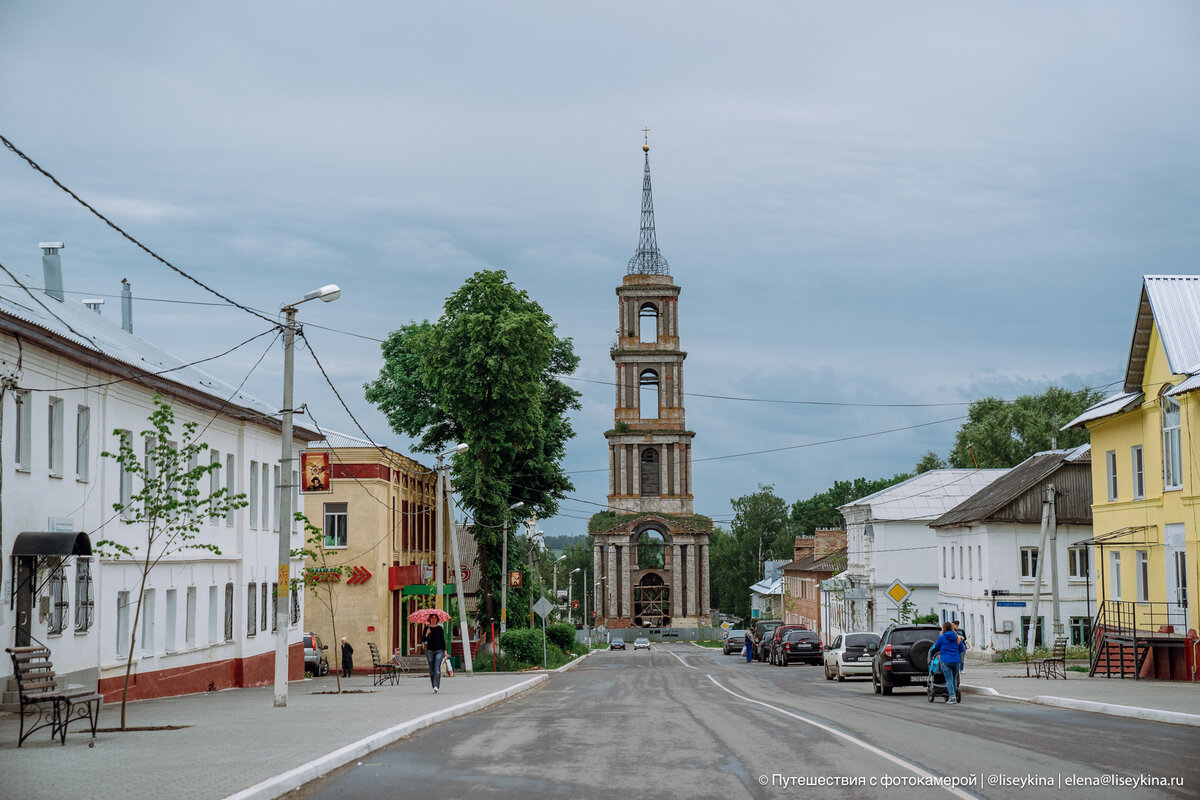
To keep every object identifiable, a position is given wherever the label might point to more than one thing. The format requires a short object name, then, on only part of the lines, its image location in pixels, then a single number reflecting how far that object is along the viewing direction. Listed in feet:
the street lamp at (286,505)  72.13
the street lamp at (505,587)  167.79
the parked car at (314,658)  140.77
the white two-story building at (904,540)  224.53
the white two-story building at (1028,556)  165.89
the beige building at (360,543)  161.38
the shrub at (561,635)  216.95
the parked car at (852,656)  121.80
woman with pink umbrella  90.74
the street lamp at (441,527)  131.23
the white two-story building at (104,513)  68.90
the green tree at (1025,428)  290.76
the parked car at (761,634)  203.96
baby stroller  79.71
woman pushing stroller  78.43
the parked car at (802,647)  174.50
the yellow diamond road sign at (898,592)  120.57
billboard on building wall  88.38
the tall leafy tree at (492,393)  165.99
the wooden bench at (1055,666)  103.04
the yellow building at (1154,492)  99.50
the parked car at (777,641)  181.78
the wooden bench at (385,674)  109.70
